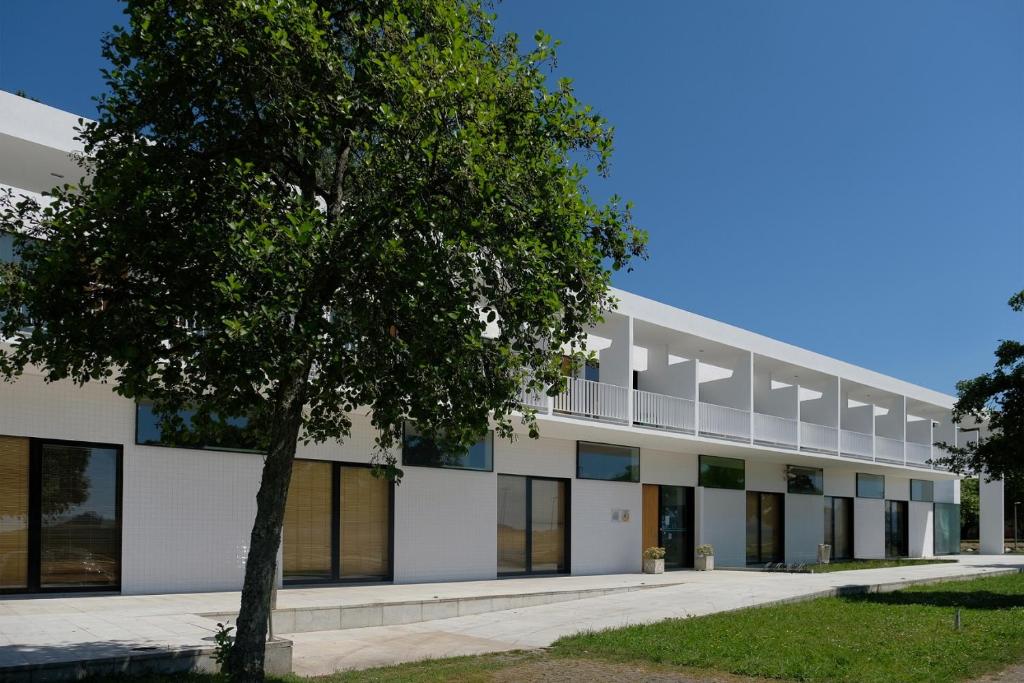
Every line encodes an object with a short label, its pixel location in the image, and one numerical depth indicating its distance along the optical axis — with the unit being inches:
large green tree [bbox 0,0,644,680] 304.2
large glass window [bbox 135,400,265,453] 603.8
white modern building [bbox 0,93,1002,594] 576.1
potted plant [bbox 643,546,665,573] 945.5
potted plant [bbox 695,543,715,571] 1018.7
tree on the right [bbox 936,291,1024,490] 708.0
